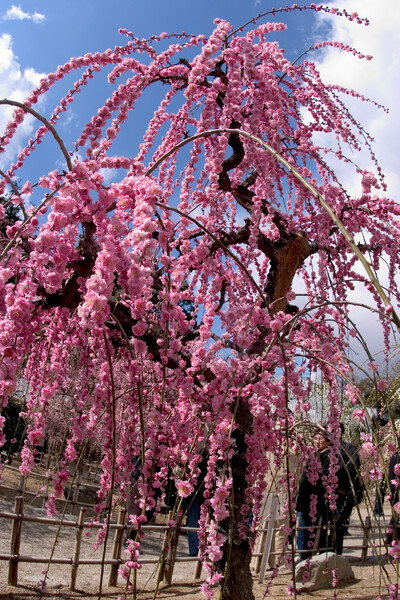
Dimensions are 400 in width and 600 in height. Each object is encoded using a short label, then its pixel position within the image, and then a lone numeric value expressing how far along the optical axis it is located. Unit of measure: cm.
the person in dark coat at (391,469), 489
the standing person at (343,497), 527
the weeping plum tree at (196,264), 197
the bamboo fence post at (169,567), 521
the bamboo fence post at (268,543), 569
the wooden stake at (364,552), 665
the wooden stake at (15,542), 456
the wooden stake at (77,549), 488
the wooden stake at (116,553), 537
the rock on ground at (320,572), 528
